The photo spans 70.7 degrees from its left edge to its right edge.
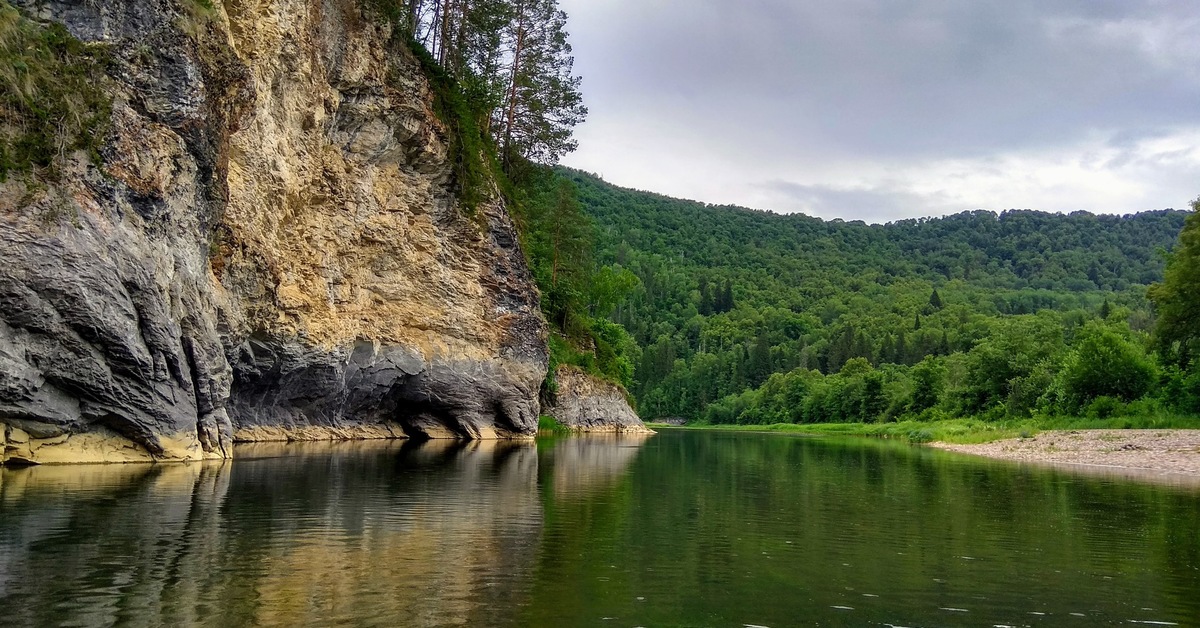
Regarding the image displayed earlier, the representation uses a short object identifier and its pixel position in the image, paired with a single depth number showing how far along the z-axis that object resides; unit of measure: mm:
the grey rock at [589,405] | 61625
